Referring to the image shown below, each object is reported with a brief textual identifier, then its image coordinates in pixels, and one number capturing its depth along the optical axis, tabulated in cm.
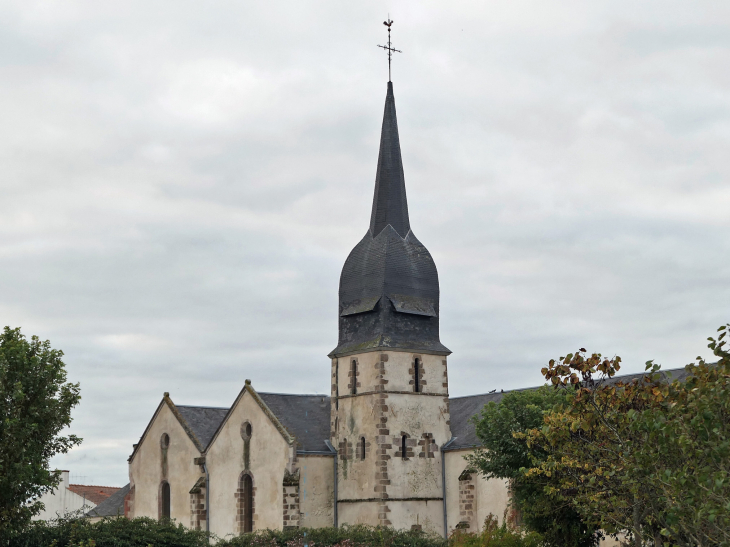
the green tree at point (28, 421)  2881
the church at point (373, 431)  4025
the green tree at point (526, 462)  2914
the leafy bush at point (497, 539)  2883
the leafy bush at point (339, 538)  3344
